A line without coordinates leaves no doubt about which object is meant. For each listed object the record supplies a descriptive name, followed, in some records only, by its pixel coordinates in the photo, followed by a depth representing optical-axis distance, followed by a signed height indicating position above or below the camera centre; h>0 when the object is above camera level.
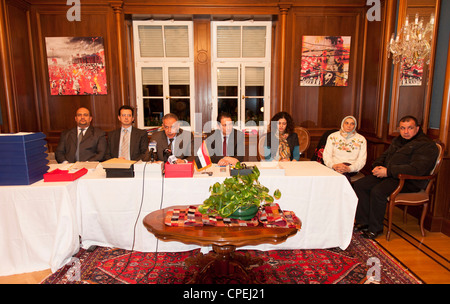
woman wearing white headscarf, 3.72 -0.65
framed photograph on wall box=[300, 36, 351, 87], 5.04 +0.65
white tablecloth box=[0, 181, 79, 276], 2.40 -1.04
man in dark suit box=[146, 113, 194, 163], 3.42 -0.47
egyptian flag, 2.75 -0.54
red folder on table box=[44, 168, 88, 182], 2.55 -0.66
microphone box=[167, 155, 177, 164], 2.72 -0.55
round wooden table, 1.85 -0.87
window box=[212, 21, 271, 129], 5.21 +0.51
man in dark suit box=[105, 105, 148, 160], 3.83 -0.53
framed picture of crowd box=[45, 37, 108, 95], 4.86 +0.56
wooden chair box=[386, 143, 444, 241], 3.15 -1.04
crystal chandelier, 3.58 +0.68
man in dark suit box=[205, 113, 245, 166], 3.51 -0.51
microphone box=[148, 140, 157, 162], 2.73 -0.47
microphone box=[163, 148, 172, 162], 2.89 -0.54
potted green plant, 1.94 -0.66
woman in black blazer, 3.89 -0.55
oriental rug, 2.39 -1.44
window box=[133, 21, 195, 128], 5.16 +0.51
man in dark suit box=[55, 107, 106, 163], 3.70 -0.55
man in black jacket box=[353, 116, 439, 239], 3.19 -0.81
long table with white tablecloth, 2.64 -0.94
